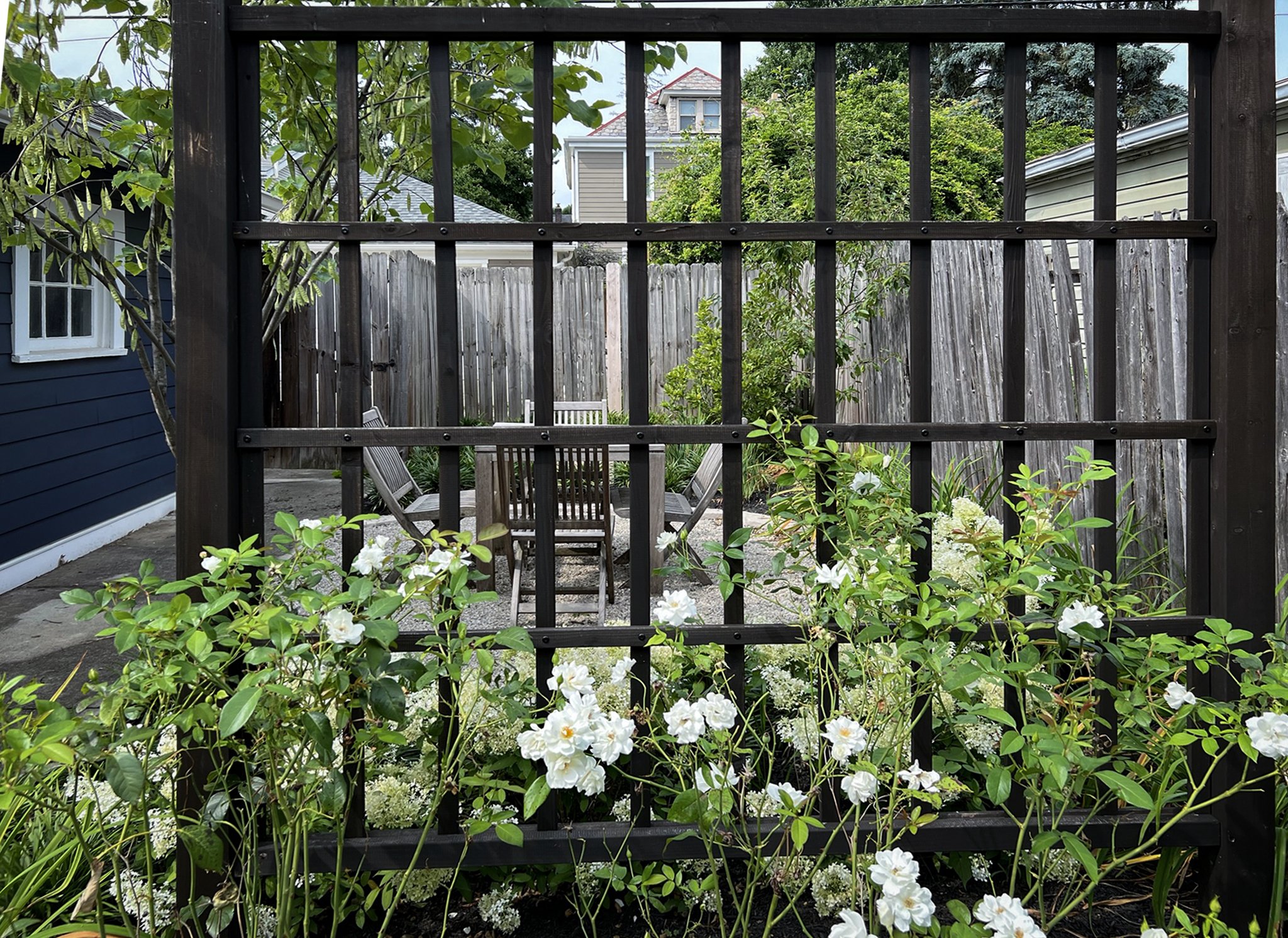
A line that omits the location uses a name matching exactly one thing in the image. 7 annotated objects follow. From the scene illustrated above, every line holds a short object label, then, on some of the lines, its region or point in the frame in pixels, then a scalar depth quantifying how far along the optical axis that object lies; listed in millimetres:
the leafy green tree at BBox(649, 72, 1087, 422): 7957
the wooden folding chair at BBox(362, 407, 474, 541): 4656
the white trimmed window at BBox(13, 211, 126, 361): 5211
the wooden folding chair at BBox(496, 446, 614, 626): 4488
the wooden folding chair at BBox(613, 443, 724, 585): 4750
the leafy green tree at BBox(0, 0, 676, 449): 2730
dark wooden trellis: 1769
